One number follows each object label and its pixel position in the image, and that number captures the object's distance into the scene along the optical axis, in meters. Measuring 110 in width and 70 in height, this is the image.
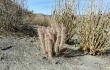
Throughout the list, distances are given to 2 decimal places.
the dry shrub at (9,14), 2.61
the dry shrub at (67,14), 2.42
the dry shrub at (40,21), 4.00
